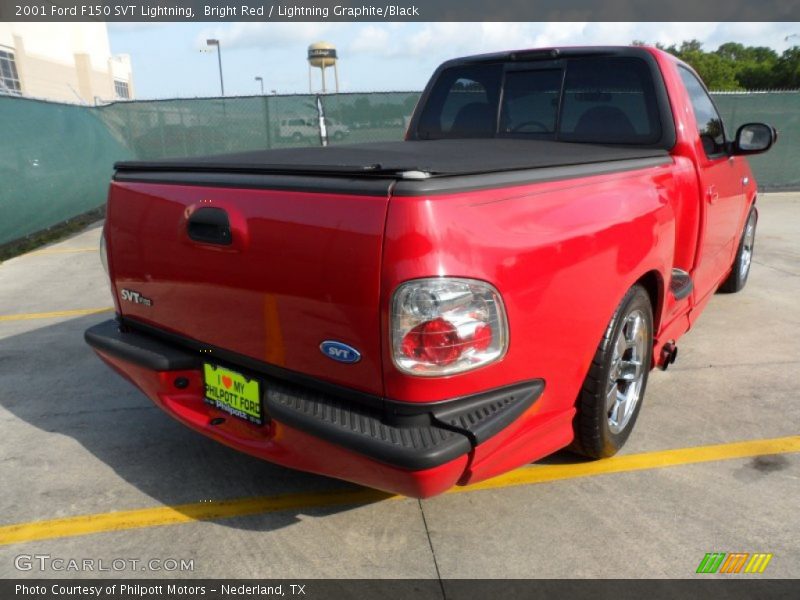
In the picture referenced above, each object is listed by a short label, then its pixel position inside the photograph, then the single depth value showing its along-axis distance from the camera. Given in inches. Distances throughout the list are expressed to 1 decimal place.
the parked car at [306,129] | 506.3
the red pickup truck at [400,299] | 74.5
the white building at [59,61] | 1462.8
